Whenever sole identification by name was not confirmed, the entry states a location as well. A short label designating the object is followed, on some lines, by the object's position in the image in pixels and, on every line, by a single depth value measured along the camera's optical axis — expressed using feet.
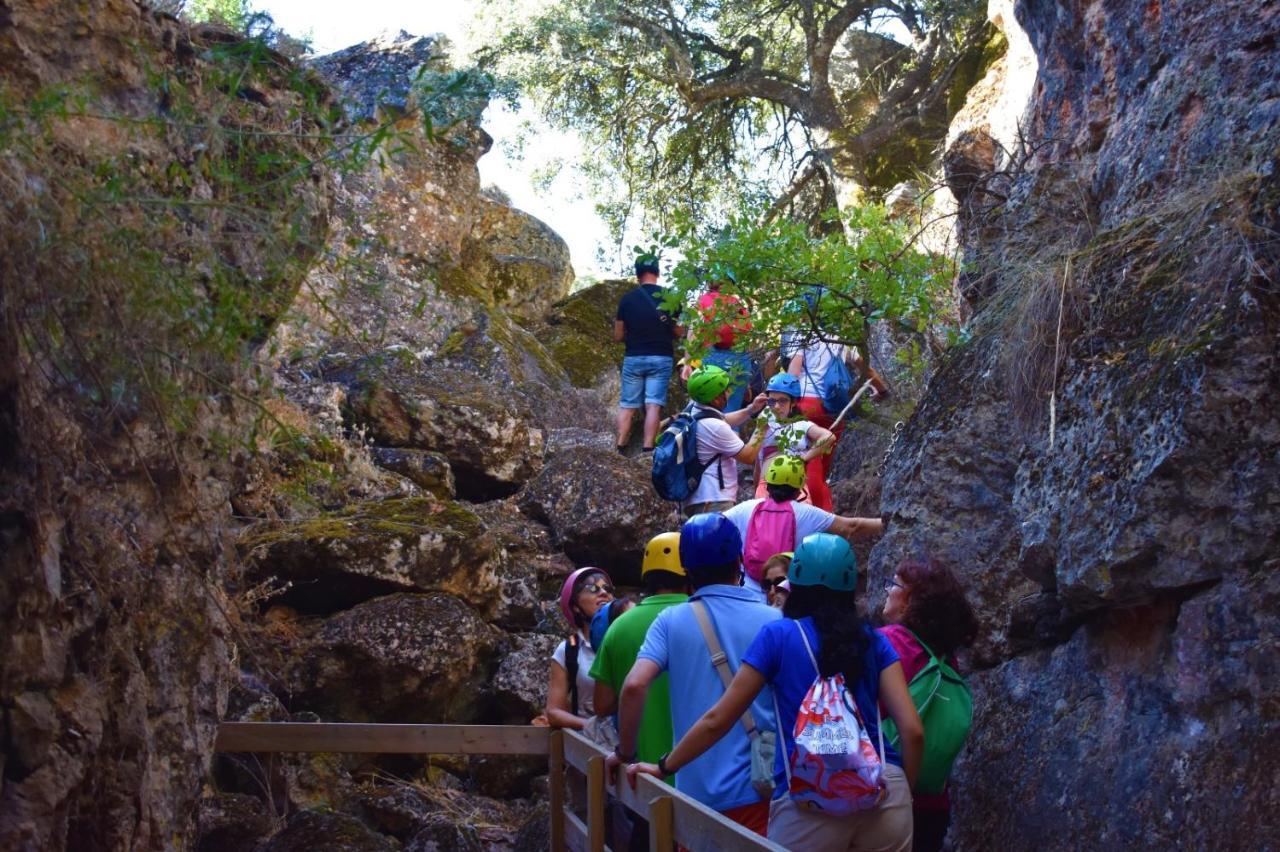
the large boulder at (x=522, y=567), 33.88
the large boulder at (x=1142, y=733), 14.29
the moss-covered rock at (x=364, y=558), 30.91
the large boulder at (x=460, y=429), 41.78
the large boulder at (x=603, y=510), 36.65
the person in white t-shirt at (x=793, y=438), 29.12
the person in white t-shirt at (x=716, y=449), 30.58
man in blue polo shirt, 14.82
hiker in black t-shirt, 39.83
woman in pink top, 15.65
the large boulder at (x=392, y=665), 29.68
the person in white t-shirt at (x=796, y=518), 24.22
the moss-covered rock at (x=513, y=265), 58.95
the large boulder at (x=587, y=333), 55.36
